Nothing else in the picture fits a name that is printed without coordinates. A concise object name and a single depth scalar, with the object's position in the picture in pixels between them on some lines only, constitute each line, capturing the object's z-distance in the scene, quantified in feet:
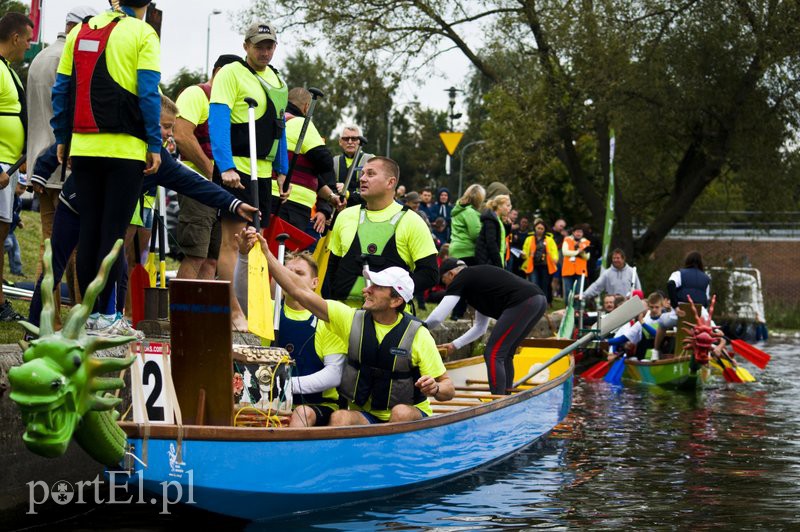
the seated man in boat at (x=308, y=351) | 25.29
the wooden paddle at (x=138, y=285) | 28.96
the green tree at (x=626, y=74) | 83.61
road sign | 70.23
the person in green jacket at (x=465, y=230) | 45.70
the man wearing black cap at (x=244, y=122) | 28.63
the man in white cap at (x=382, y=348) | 24.56
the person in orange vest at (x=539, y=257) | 70.59
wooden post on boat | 21.36
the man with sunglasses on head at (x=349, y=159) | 37.35
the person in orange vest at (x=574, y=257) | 72.23
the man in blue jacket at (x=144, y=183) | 25.94
